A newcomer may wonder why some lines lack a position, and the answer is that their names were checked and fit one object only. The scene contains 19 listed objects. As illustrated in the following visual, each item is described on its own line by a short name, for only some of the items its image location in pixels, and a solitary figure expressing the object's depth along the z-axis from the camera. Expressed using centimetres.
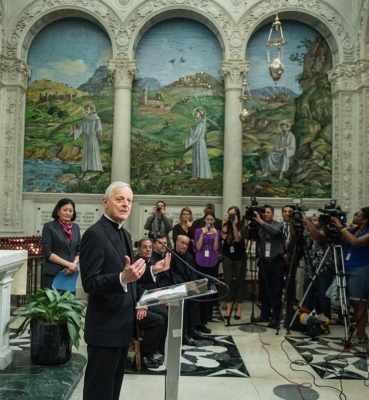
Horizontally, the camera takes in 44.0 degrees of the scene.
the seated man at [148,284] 531
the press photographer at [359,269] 584
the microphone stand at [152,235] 339
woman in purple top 738
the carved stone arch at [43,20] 1037
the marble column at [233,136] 1030
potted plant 450
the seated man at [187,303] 620
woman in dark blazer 523
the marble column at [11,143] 1017
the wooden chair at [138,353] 492
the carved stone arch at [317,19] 1050
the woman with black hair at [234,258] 736
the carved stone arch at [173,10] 1059
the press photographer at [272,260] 710
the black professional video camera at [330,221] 598
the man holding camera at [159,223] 827
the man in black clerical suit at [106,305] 273
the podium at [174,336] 271
